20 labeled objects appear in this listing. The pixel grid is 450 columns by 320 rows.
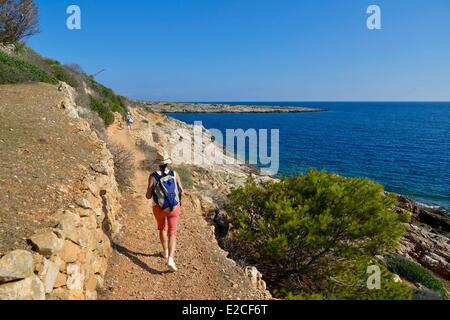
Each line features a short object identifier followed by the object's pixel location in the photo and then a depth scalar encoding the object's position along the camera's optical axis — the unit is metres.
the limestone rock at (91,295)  5.41
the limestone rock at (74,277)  4.99
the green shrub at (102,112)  19.40
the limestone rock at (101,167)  8.26
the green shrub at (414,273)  13.60
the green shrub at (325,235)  8.93
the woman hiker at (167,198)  6.62
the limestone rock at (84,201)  6.38
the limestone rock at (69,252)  4.98
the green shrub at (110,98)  25.94
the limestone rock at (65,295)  4.52
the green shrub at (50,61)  24.42
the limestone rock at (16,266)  3.97
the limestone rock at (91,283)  5.57
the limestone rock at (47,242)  4.62
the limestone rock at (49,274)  4.44
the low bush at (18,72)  14.41
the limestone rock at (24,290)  3.85
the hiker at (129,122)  22.72
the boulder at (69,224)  5.27
